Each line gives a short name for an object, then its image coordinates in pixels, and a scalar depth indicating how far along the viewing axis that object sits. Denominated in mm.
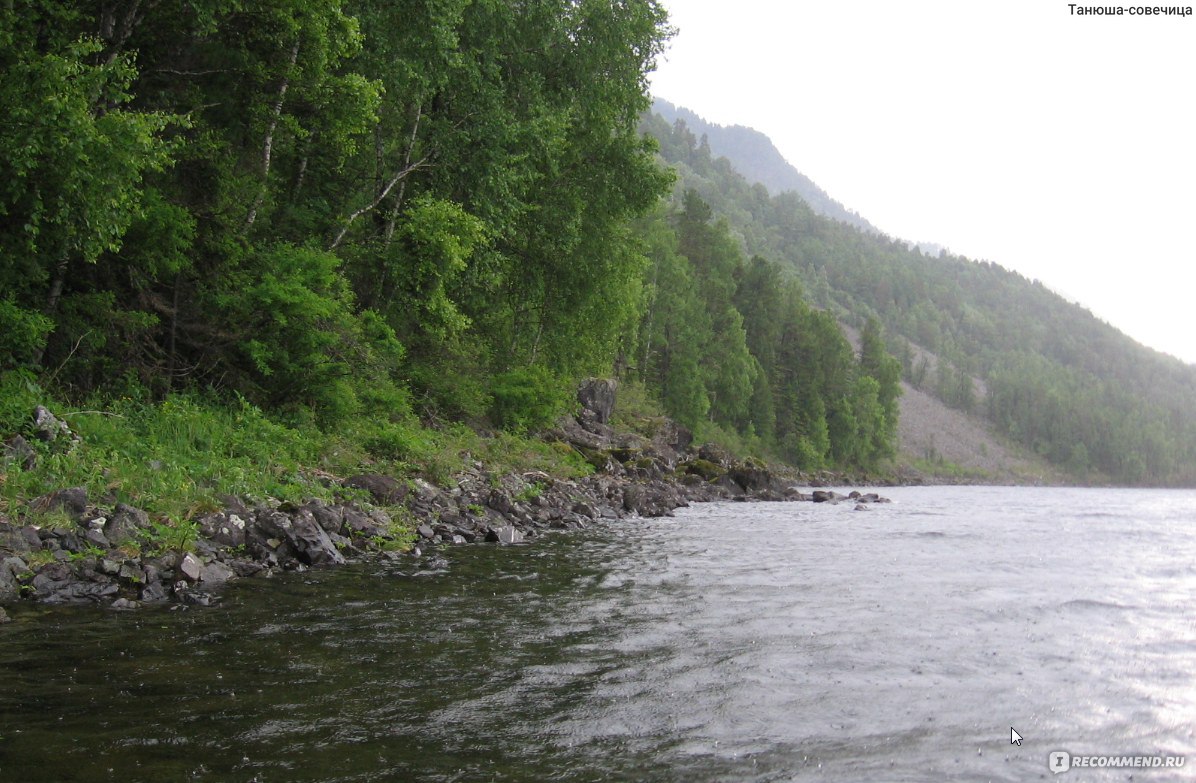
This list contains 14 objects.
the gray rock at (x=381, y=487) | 14202
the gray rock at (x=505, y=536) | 13953
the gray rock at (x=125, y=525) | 8883
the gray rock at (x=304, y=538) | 10484
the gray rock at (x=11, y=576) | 7645
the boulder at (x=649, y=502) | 22875
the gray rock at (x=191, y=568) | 8648
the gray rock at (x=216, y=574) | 8914
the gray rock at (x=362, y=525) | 12008
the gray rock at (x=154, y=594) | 8008
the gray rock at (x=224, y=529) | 10047
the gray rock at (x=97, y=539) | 8703
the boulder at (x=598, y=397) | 40469
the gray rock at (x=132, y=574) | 8227
